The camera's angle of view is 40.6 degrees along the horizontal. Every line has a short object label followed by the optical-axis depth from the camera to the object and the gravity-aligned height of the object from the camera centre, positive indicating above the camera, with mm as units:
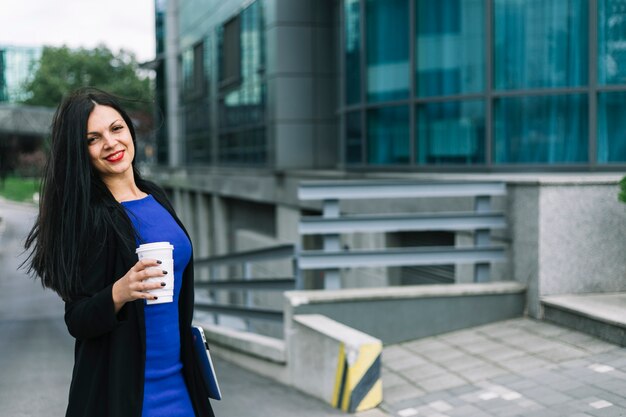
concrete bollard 6230 -1501
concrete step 6605 -1184
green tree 99250 +12076
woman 2693 -288
